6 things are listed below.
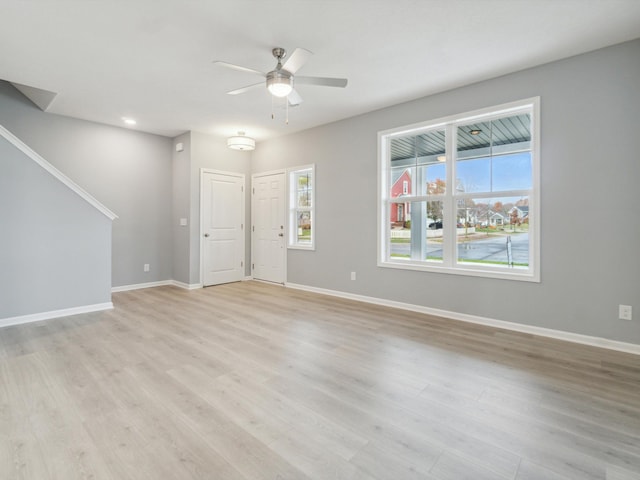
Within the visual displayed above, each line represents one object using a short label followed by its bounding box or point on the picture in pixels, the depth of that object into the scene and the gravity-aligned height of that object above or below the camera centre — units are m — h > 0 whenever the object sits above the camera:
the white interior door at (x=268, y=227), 6.02 +0.20
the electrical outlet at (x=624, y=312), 2.86 -0.68
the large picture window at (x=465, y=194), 3.49 +0.54
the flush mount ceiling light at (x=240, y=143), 5.62 +1.71
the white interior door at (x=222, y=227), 5.86 +0.19
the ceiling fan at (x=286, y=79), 2.76 +1.45
